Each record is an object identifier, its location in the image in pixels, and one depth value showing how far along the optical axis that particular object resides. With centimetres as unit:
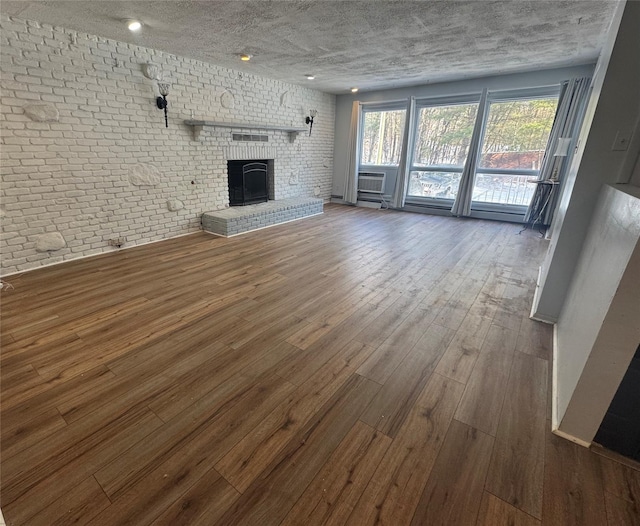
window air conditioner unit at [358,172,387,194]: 690
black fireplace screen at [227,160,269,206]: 523
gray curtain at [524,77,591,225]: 456
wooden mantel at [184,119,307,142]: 425
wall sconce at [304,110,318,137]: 618
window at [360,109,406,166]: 658
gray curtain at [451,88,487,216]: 541
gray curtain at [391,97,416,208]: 608
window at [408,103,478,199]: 583
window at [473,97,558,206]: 515
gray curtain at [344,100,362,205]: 672
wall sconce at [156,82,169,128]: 378
